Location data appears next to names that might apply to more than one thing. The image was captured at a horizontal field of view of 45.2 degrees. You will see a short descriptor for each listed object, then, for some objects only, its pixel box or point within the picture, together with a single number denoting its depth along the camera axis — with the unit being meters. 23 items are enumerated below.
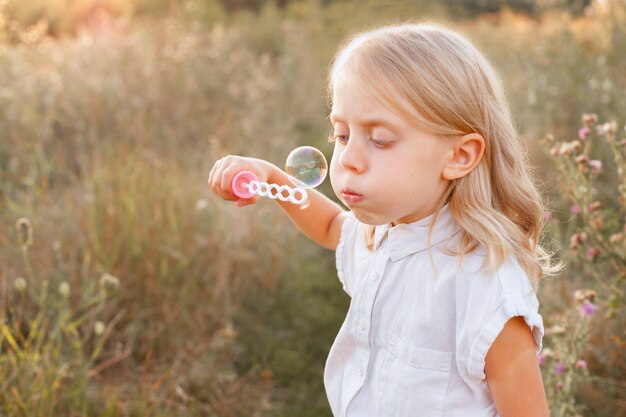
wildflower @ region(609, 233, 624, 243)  2.22
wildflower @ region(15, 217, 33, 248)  2.16
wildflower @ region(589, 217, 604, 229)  2.26
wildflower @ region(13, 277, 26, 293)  2.18
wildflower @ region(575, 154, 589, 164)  2.12
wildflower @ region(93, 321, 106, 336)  2.31
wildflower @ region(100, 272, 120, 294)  2.25
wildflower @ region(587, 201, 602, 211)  2.22
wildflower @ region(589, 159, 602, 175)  2.13
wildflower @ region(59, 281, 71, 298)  2.26
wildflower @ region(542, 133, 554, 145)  2.24
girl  1.40
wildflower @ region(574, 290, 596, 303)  2.05
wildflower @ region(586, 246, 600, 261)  2.29
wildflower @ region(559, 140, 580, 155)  2.12
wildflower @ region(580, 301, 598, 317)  2.04
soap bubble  1.74
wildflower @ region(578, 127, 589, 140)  2.24
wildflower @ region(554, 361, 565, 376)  2.16
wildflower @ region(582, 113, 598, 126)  2.26
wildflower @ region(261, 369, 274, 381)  3.01
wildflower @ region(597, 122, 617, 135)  2.19
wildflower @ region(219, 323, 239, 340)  2.96
